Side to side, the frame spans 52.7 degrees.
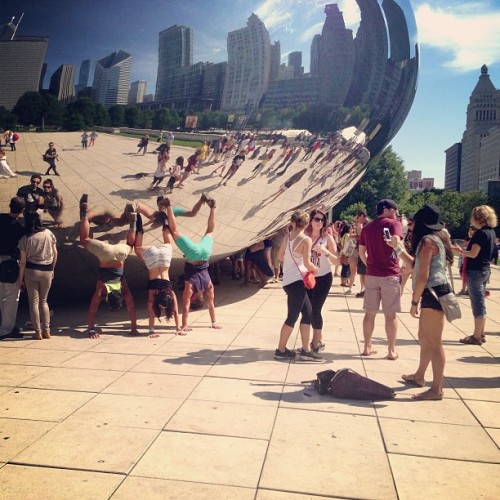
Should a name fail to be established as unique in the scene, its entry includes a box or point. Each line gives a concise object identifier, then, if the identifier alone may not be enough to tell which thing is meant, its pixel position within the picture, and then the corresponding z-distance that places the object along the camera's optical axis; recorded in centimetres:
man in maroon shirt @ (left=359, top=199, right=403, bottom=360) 543
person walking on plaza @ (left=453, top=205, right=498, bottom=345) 630
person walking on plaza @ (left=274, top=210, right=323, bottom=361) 525
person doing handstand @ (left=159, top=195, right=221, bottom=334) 608
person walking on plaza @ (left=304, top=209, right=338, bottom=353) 568
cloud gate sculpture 508
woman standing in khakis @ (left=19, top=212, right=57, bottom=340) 554
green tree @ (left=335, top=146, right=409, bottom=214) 5216
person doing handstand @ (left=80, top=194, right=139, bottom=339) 571
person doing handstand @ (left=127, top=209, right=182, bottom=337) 605
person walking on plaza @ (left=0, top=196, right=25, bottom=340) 561
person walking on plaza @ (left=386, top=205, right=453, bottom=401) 421
